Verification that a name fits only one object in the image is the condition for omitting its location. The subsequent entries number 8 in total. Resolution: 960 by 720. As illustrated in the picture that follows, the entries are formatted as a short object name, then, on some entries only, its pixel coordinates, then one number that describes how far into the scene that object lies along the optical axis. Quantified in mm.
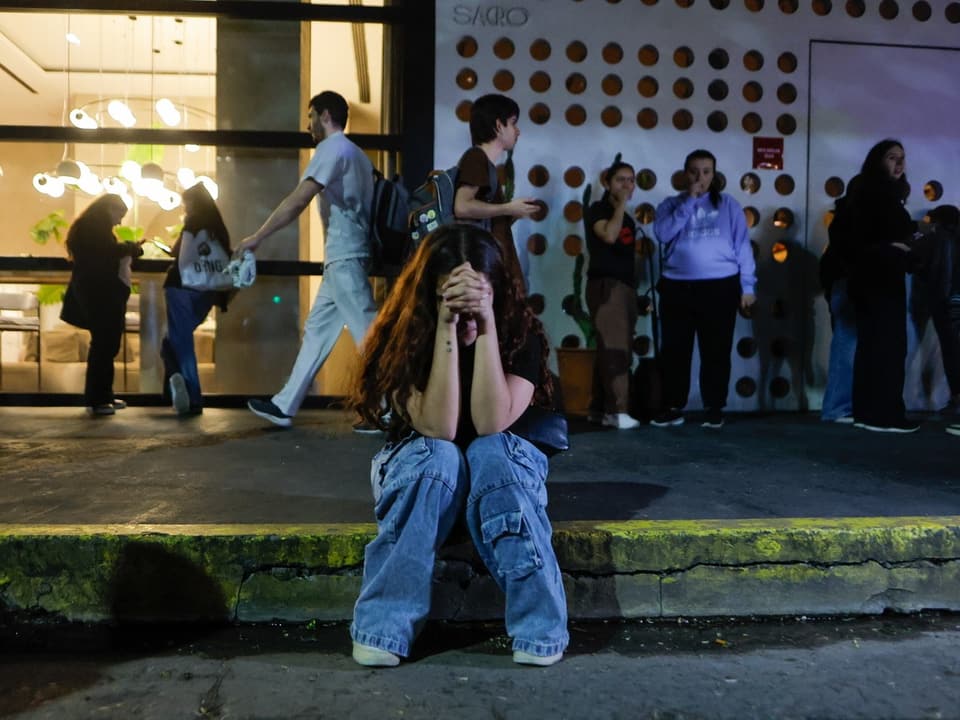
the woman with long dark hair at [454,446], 2564
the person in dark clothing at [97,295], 6402
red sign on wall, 6797
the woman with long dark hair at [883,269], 5668
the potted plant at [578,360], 6434
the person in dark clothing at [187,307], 6293
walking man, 5184
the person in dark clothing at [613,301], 5895
